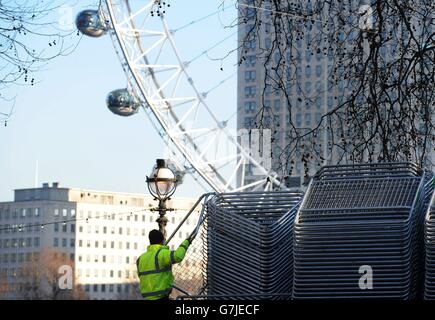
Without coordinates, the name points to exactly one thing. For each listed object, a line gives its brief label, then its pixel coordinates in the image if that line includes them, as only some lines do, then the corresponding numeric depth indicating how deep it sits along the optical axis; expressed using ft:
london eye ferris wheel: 205.26
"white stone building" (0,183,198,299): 575.79
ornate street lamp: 71.00
